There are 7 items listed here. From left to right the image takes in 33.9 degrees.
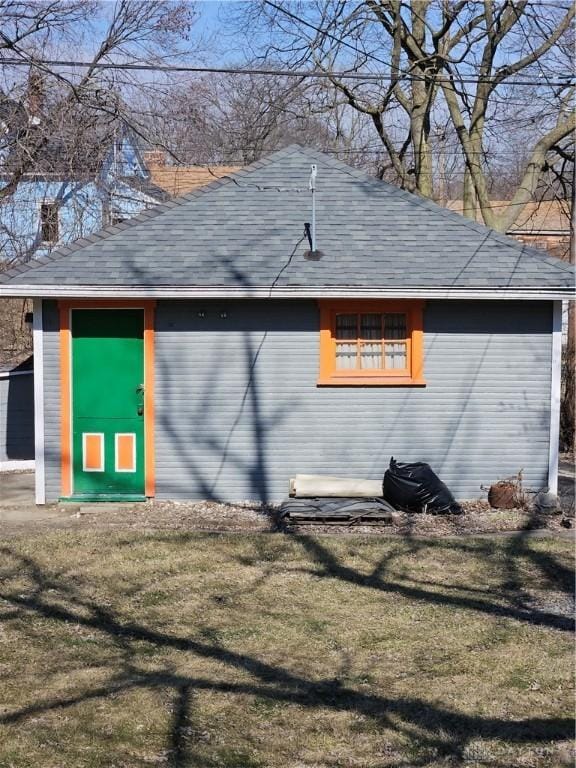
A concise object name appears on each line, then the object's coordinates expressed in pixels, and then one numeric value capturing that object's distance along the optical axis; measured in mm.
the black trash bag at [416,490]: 10820
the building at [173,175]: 27809
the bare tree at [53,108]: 20219
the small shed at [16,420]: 13312
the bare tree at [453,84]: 20297
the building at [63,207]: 24672
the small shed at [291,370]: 11164
